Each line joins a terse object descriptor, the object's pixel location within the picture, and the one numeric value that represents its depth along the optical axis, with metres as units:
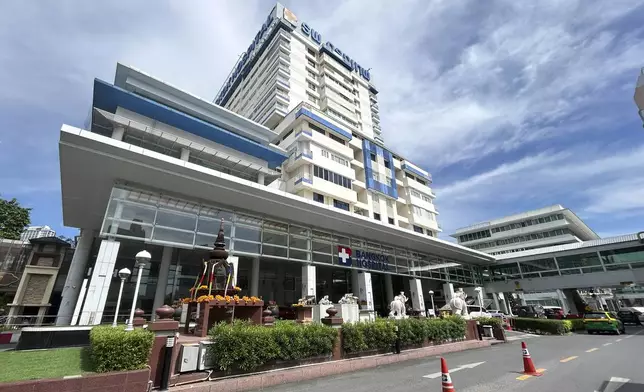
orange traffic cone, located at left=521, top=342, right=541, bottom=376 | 8.44
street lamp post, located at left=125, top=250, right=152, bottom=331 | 10.29
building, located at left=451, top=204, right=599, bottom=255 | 59.31
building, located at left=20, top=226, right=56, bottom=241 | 46.19
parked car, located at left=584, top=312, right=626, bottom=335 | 21.69
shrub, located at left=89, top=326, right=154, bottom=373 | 5.87
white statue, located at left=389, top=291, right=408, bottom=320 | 16.04
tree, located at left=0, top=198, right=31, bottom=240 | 31.67
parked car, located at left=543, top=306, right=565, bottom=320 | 31.61
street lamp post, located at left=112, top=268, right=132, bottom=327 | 11.08
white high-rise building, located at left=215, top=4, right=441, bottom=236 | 34.25
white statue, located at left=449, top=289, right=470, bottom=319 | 17.22
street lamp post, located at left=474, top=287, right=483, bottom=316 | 37.38
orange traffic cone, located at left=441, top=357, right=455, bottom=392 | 4.88
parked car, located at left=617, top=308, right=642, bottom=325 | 35.69
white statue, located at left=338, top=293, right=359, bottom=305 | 15.68
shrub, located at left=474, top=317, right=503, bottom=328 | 17.31
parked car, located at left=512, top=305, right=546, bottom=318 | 36.09
